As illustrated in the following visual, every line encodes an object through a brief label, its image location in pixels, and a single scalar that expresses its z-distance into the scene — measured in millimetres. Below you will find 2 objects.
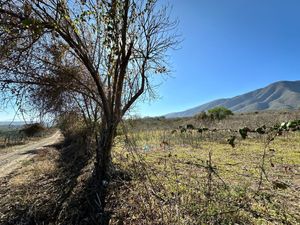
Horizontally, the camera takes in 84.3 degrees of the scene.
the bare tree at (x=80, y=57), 3025
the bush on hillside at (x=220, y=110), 31779
